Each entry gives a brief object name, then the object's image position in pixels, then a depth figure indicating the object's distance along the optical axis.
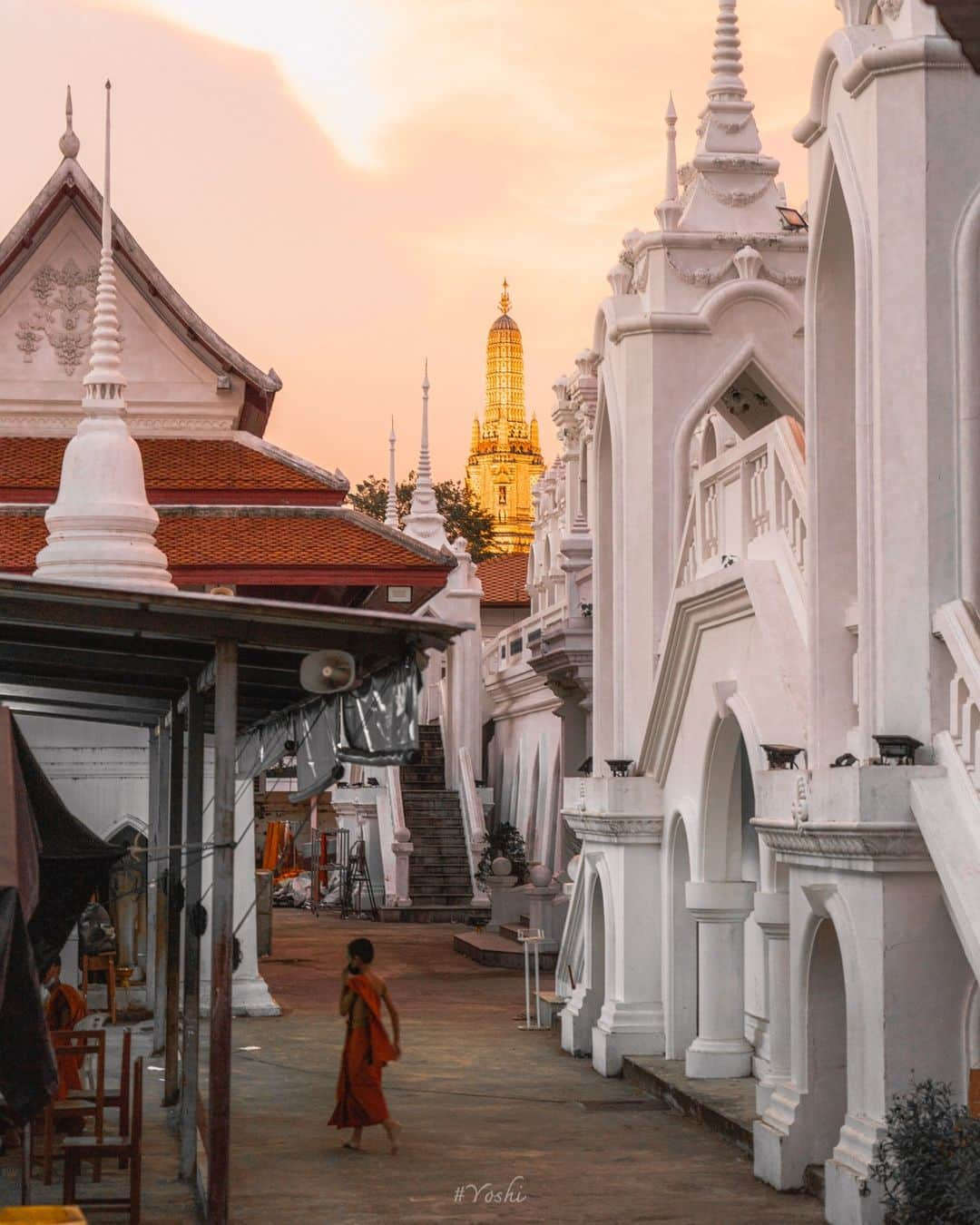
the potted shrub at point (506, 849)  34.38
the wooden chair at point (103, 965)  19.08
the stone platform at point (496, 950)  26.97
